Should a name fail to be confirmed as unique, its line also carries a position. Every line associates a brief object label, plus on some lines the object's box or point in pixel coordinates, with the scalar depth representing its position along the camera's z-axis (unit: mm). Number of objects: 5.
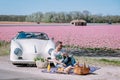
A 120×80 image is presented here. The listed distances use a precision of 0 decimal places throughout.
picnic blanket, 7108
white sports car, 7733
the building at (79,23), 56484
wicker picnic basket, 6743
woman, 7121
